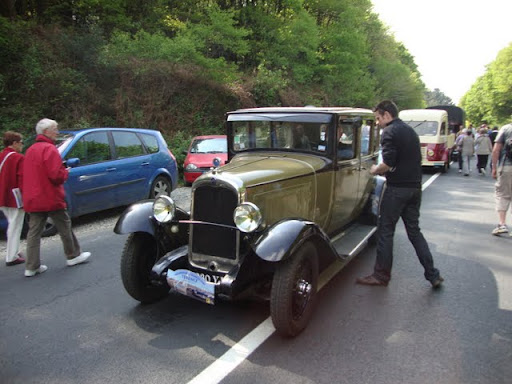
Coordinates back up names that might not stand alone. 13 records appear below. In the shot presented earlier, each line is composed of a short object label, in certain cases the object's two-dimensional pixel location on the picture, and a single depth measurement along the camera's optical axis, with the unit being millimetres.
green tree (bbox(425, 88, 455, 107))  126088
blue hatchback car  6594
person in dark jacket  4176
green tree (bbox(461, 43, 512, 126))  47125
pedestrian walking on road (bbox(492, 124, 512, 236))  6113
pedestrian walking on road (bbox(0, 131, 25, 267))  4824
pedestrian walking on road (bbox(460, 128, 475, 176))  13963
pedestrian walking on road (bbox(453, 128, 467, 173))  14495
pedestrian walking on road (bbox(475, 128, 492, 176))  13469
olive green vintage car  3238
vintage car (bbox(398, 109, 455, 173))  14250
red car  10898
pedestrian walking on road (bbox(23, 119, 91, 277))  4477
